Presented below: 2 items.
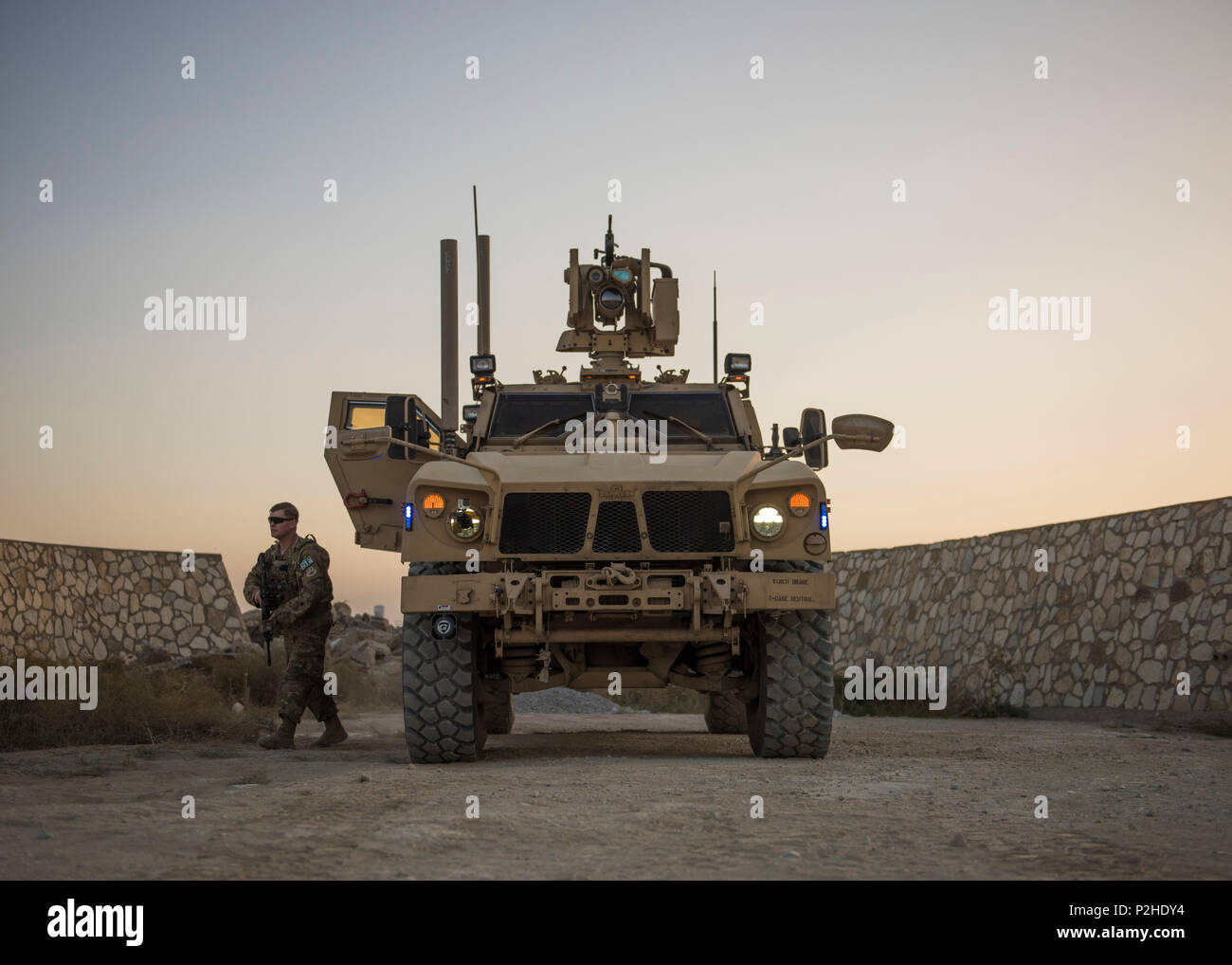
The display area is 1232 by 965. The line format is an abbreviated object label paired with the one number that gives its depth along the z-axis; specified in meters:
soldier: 9.73
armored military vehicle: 7.56
